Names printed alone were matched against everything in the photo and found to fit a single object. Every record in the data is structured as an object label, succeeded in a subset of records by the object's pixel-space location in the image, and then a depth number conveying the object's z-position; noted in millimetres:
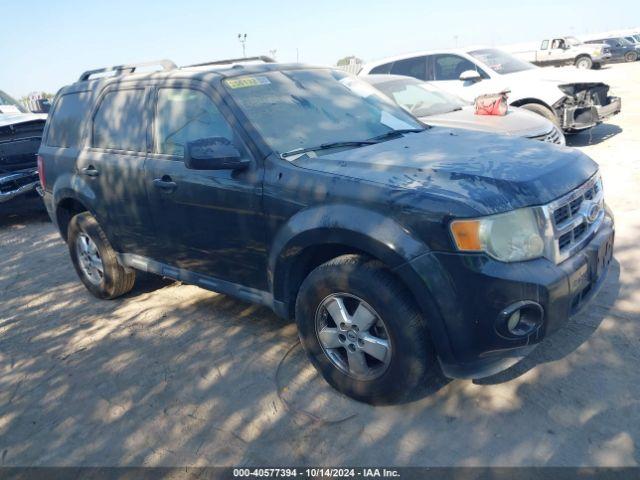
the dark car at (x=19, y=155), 8195
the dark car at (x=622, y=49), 30578
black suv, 2646
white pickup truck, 26844
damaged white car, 9047
